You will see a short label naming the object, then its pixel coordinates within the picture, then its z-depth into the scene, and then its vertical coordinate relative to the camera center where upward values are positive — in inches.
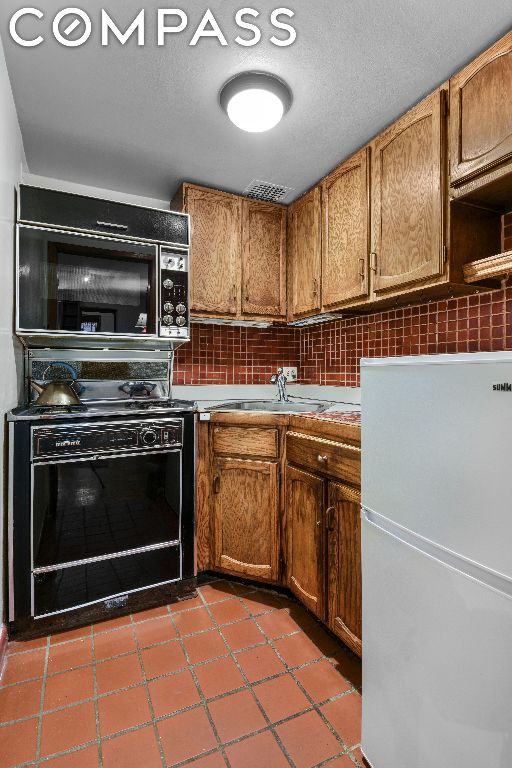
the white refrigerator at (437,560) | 29.6 -15.9
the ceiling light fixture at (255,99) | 61.7 +44.8
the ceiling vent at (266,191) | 93.4 +45.8
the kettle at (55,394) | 77.0 -3.0
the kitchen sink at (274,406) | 99.3 -6.9
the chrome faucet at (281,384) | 105.1 -1.4
